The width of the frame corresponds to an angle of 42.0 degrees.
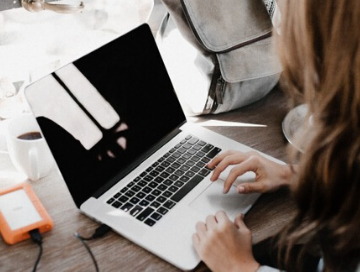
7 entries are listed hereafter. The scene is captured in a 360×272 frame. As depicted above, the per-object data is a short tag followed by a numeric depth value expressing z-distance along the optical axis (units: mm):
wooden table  708
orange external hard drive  736
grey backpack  984
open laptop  760
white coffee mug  829
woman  604
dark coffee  873
